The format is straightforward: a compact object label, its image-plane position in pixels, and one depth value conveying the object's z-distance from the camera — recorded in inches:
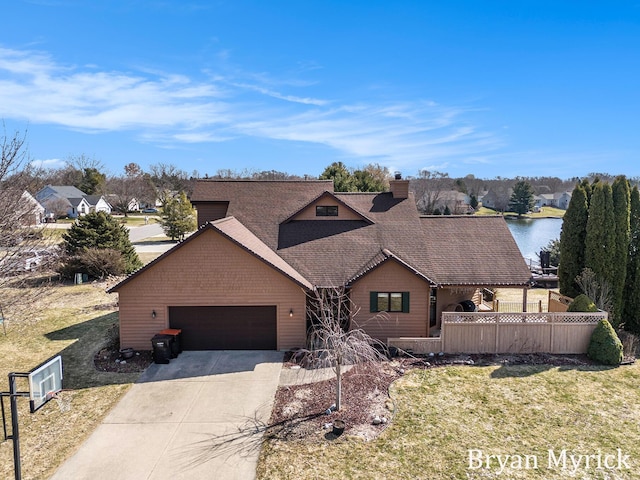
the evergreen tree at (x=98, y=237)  1117.1
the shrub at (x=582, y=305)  624.1
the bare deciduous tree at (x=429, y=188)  2938.0
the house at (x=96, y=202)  2979.8
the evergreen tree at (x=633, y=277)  684.7
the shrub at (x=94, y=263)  1074.1
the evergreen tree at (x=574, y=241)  740.0
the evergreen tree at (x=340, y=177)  1572.3
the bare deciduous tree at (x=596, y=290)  665.0
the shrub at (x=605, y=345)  573.0
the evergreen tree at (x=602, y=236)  679.1
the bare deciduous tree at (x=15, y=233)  548.7
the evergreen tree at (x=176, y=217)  1857.8
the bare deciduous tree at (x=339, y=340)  444.1
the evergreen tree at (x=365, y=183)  1705.8
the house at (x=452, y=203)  2918.3
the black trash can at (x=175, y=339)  591.5
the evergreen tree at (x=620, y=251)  677.3
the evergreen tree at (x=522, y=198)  3614.7
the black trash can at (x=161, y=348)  572.1
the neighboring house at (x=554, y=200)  4830.2
